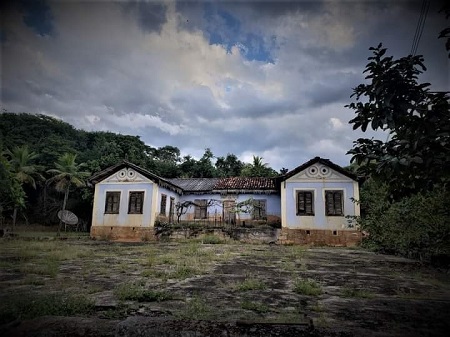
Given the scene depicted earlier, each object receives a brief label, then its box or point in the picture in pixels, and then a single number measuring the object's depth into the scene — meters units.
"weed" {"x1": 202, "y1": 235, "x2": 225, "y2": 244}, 15.46
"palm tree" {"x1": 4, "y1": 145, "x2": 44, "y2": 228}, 23.50
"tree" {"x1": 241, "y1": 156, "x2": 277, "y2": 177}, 28.55
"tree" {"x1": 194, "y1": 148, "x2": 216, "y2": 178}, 29.97
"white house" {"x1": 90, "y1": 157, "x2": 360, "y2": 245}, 16.25
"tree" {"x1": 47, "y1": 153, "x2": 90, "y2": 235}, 23.97
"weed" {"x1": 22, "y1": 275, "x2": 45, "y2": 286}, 4.55
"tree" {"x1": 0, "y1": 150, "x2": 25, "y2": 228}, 15.70
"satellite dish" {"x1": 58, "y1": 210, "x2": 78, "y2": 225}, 20.47
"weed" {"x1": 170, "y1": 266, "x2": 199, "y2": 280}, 5.47
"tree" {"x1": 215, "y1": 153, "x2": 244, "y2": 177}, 32.81
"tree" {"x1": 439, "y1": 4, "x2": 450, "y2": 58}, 2.41
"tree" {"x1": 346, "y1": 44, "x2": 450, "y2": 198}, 2.42
